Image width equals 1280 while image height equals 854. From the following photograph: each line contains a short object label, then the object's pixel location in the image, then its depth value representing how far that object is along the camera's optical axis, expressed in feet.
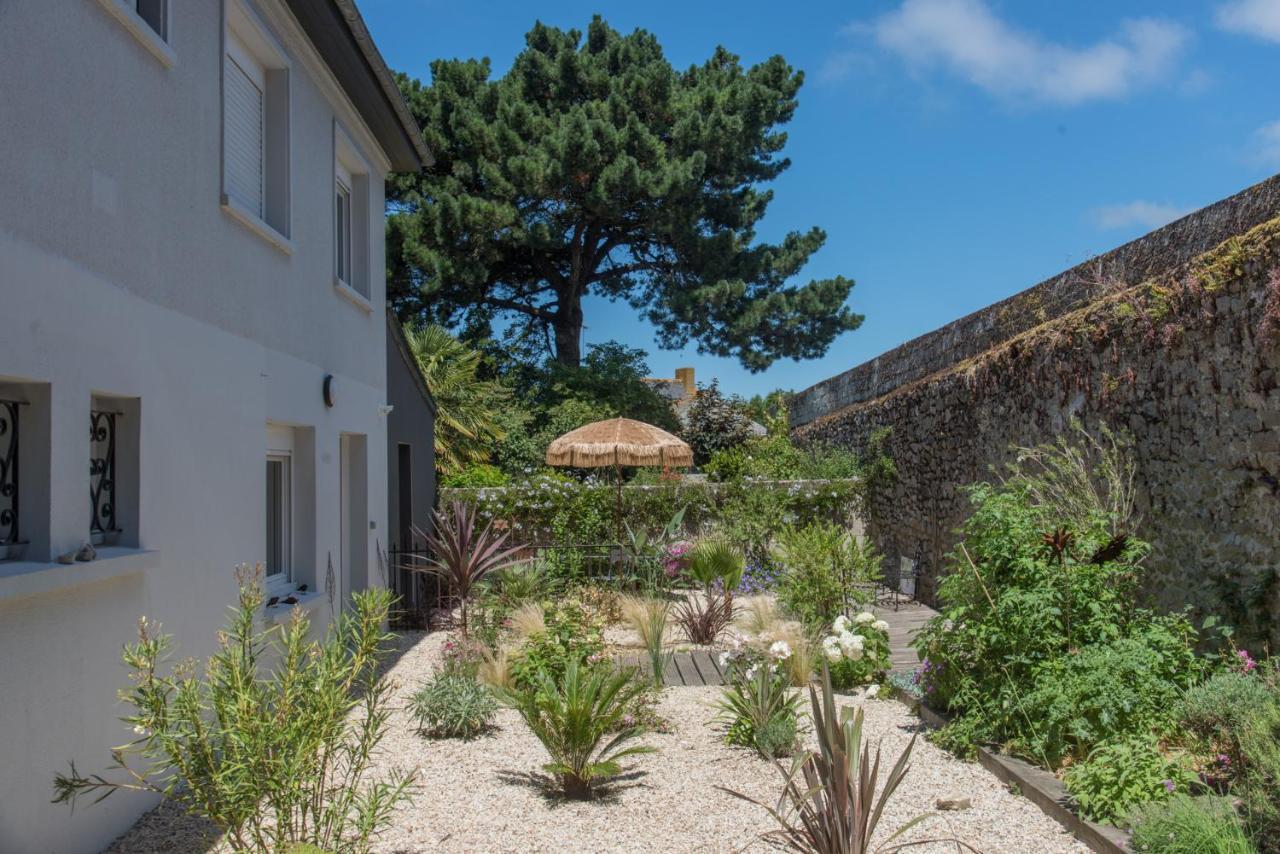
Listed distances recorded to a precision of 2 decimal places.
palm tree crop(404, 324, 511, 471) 60.64
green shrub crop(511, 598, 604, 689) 19.25
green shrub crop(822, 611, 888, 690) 22.70
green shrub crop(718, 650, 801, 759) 17.74
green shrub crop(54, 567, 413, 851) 9.62
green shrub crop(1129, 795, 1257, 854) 11.32
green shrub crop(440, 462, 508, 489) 51.13
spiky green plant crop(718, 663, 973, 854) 11.97
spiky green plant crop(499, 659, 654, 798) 15.69
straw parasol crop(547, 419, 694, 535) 40.45
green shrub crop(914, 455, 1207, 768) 15.61
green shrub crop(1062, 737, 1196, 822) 13.57
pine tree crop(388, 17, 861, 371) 66.95
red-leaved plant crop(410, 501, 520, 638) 32.22
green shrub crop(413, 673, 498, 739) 19.58
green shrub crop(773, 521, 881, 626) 28.58
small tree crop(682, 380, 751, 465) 72.33
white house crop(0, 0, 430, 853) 11.46
